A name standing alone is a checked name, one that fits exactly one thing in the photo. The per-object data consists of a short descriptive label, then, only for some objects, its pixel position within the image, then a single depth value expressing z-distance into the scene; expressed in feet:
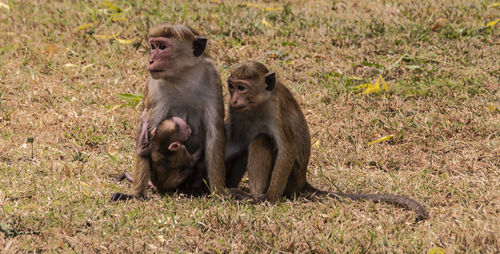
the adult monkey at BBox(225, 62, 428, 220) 37.17
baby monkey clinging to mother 37.73
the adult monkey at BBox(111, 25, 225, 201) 38.40
